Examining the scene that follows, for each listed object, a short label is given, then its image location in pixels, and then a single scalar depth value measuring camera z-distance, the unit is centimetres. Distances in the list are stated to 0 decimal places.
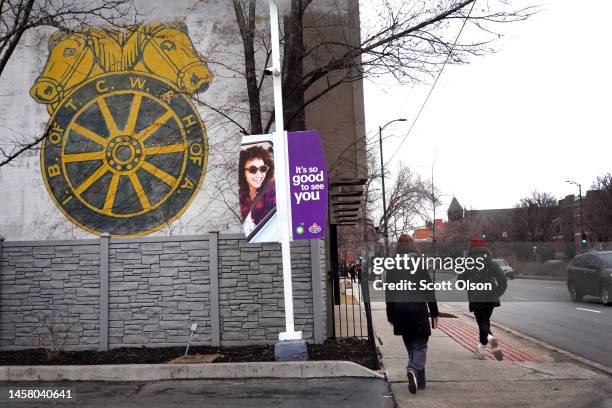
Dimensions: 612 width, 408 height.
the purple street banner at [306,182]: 834
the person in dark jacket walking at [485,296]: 820
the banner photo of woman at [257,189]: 838
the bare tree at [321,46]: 941
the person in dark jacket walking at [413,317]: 643
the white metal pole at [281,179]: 788
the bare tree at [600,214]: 3225
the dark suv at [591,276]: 1339
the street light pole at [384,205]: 2575
